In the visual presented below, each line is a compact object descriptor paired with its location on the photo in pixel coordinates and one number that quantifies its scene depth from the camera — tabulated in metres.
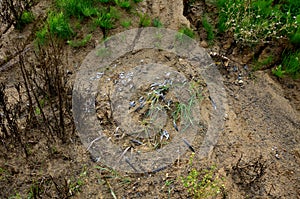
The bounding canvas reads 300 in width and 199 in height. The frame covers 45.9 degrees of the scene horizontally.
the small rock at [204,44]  3.86
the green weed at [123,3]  3.84
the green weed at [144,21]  3.82
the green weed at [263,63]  3.76
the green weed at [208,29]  3.92
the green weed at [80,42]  3.61
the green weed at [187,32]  3.81
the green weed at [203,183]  2.72
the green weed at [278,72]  3.65
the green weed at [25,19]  3.73
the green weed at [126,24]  3.76
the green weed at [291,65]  3.67
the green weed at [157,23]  3.84
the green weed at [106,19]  3.70
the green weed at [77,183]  2.73
